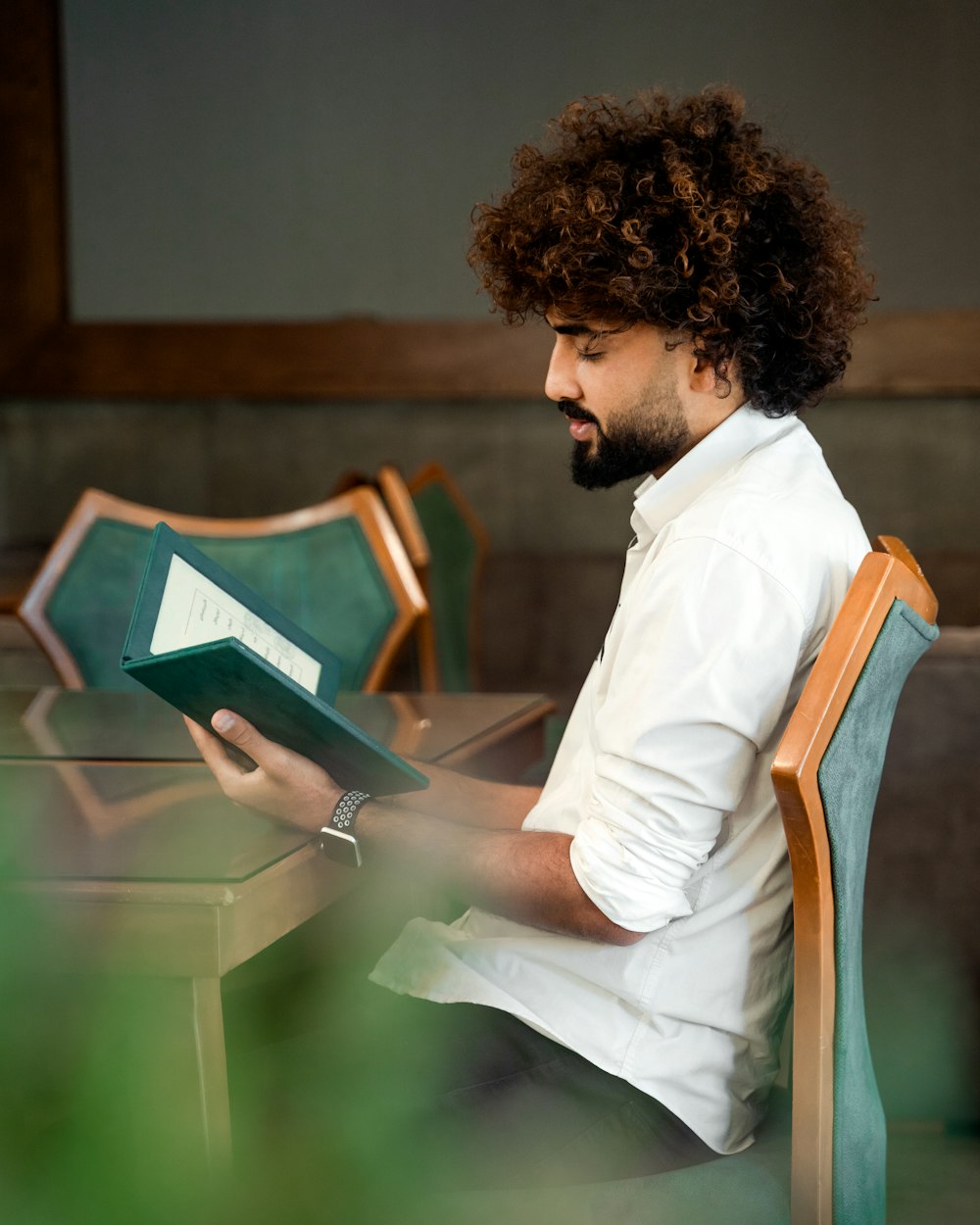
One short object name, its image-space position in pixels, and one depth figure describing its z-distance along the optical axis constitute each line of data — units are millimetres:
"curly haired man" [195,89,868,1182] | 2919
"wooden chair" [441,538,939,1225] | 2788
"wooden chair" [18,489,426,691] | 4410
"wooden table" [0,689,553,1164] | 2879
